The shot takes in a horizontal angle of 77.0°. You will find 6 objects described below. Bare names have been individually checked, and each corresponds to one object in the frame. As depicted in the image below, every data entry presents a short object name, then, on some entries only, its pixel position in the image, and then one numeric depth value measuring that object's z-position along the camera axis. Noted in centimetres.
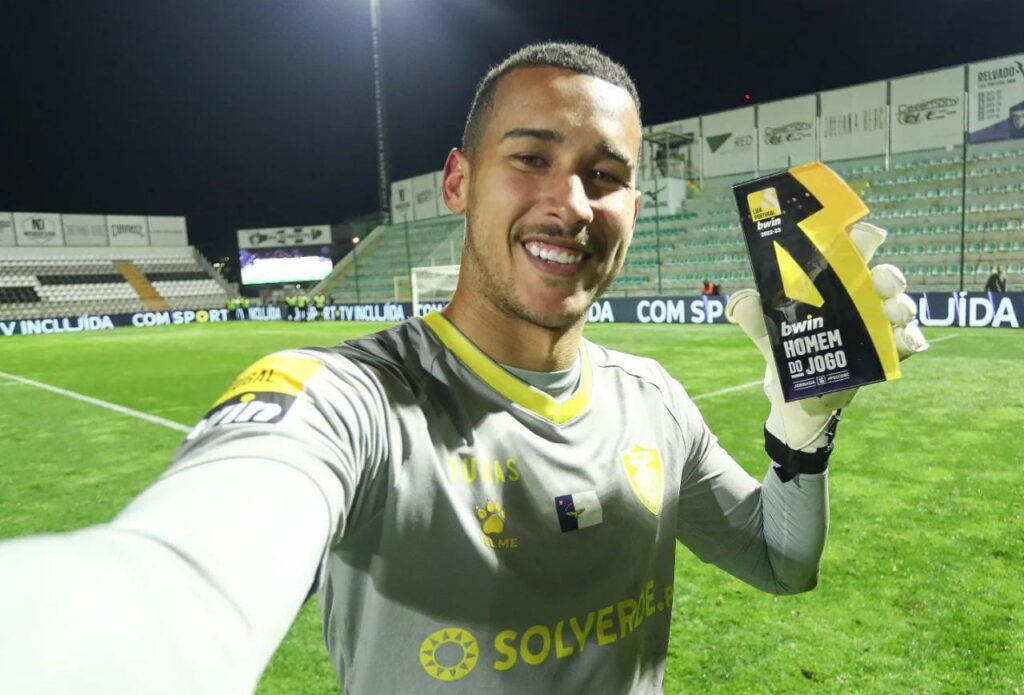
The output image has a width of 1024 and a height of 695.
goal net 2522
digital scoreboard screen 5175
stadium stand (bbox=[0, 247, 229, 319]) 4091
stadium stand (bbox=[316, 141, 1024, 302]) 2036
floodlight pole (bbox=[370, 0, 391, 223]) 3516
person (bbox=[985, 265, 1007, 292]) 1612
